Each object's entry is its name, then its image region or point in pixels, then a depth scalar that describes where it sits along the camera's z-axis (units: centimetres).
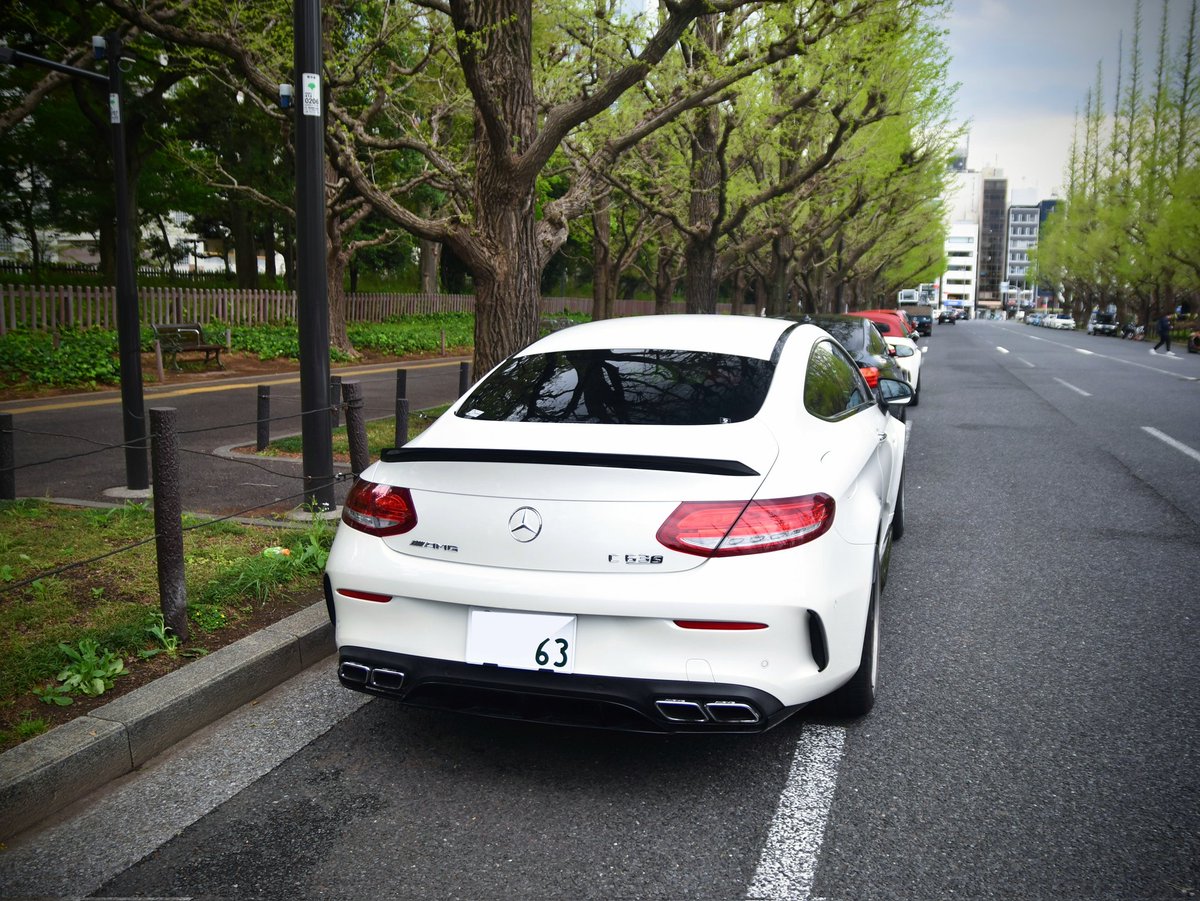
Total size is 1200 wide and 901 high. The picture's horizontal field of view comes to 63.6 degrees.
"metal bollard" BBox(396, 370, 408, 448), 742
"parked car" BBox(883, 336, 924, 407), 1410
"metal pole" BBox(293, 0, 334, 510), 634
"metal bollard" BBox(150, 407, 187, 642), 421
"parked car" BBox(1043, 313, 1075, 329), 9100
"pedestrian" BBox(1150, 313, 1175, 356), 4262
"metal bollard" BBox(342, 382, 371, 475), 616
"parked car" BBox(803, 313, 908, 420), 1116
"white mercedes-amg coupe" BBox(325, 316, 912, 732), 290
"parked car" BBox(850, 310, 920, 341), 1738
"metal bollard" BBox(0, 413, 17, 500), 701
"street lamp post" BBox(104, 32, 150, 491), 736
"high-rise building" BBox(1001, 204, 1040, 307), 19655
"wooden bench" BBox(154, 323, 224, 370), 1886
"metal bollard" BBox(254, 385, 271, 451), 950
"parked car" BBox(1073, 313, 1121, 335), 6894
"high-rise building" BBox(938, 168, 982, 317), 19425
